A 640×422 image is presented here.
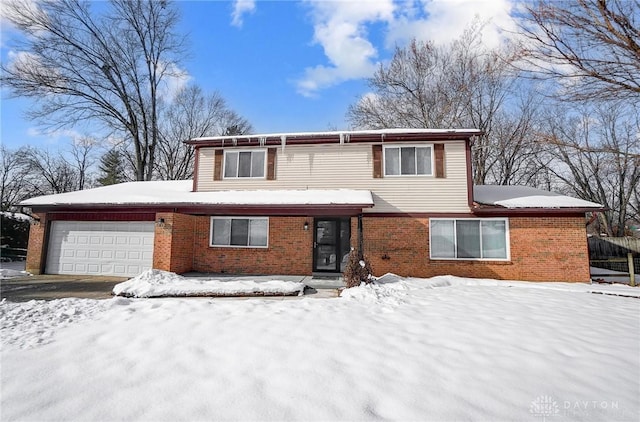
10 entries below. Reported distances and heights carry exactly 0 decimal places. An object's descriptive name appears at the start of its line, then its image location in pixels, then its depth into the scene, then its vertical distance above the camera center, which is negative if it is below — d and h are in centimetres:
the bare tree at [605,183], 2108 +472
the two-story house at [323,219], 992 +64
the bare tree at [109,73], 1688 +1037
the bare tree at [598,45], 712 +496
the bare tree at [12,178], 2995 +569
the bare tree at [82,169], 3199 +724
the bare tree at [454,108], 1952 +927
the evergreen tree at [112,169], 3112 +715
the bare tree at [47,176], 3039 +624
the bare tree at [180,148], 2545 +764
